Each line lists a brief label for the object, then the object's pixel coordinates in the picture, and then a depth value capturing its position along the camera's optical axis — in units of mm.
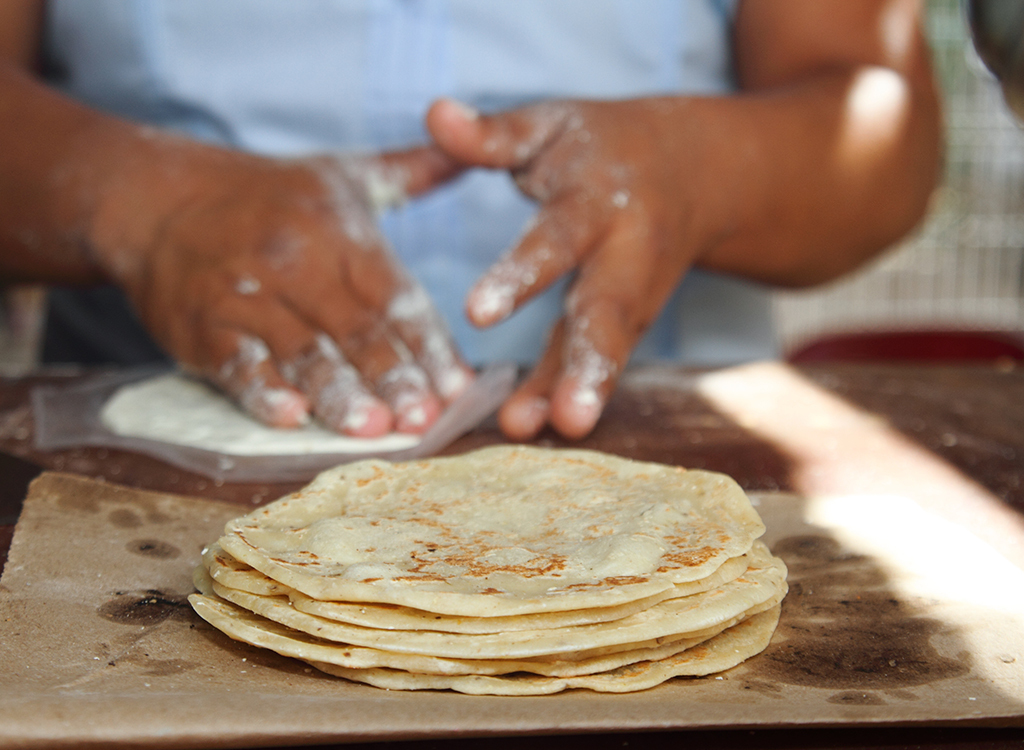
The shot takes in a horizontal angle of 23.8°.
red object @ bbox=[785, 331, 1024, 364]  1502
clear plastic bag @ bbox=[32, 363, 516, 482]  1098
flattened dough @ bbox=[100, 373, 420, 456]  1121
